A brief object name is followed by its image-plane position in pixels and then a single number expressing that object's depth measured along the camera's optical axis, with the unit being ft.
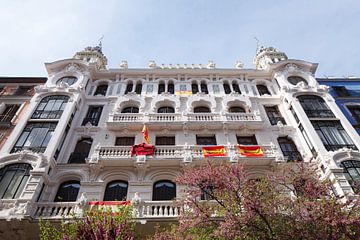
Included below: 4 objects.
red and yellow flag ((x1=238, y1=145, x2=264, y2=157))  66.90
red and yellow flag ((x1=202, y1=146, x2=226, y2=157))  66.49
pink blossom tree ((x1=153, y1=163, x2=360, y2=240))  37.04
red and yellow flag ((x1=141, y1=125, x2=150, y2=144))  71.26
